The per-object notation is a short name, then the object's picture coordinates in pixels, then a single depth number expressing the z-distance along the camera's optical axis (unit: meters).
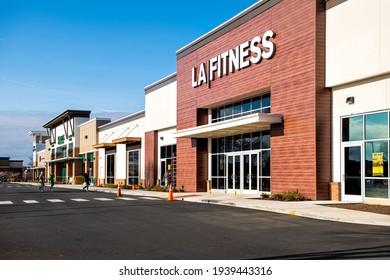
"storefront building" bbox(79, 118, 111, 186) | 67.75
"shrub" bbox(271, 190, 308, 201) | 24.34
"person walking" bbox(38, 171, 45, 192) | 43.68
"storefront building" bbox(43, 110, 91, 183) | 78.06
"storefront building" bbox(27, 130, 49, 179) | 118.62
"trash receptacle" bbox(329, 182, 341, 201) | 23.64
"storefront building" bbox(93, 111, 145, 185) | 50.81
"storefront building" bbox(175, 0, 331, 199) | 24.25
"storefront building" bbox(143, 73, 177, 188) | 42.12
